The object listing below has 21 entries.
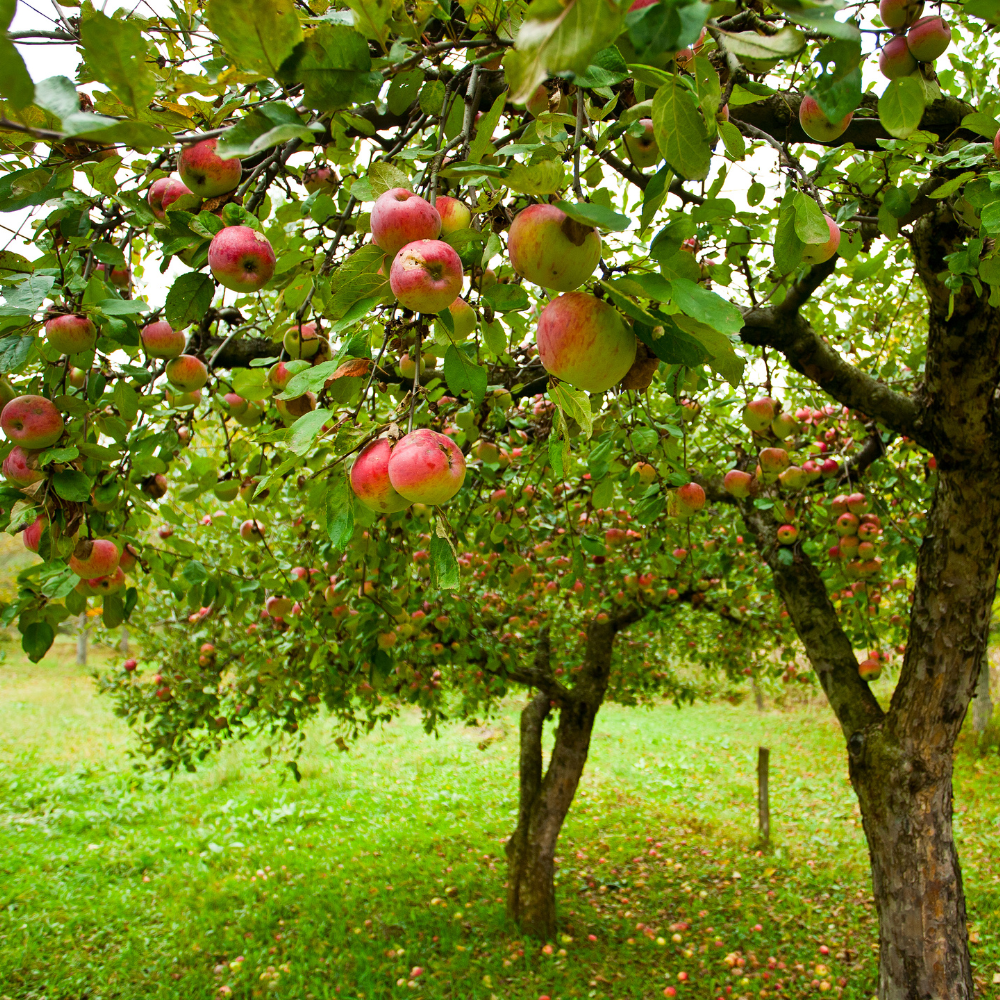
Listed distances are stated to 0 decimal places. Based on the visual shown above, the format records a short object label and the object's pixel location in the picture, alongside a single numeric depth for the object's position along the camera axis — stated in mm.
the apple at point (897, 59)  1521
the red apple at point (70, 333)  1308
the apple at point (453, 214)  1021
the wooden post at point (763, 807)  8352
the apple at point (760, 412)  3031
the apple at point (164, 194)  1331
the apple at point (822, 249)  1215
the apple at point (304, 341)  1723
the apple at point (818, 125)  1478
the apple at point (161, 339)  1768
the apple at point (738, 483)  3348
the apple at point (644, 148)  1210
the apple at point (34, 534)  1626
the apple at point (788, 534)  3650
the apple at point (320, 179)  1640
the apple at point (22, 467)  1535
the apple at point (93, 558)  1743
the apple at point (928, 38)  1432
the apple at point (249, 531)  3072
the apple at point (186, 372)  1882
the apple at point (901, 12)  1504
